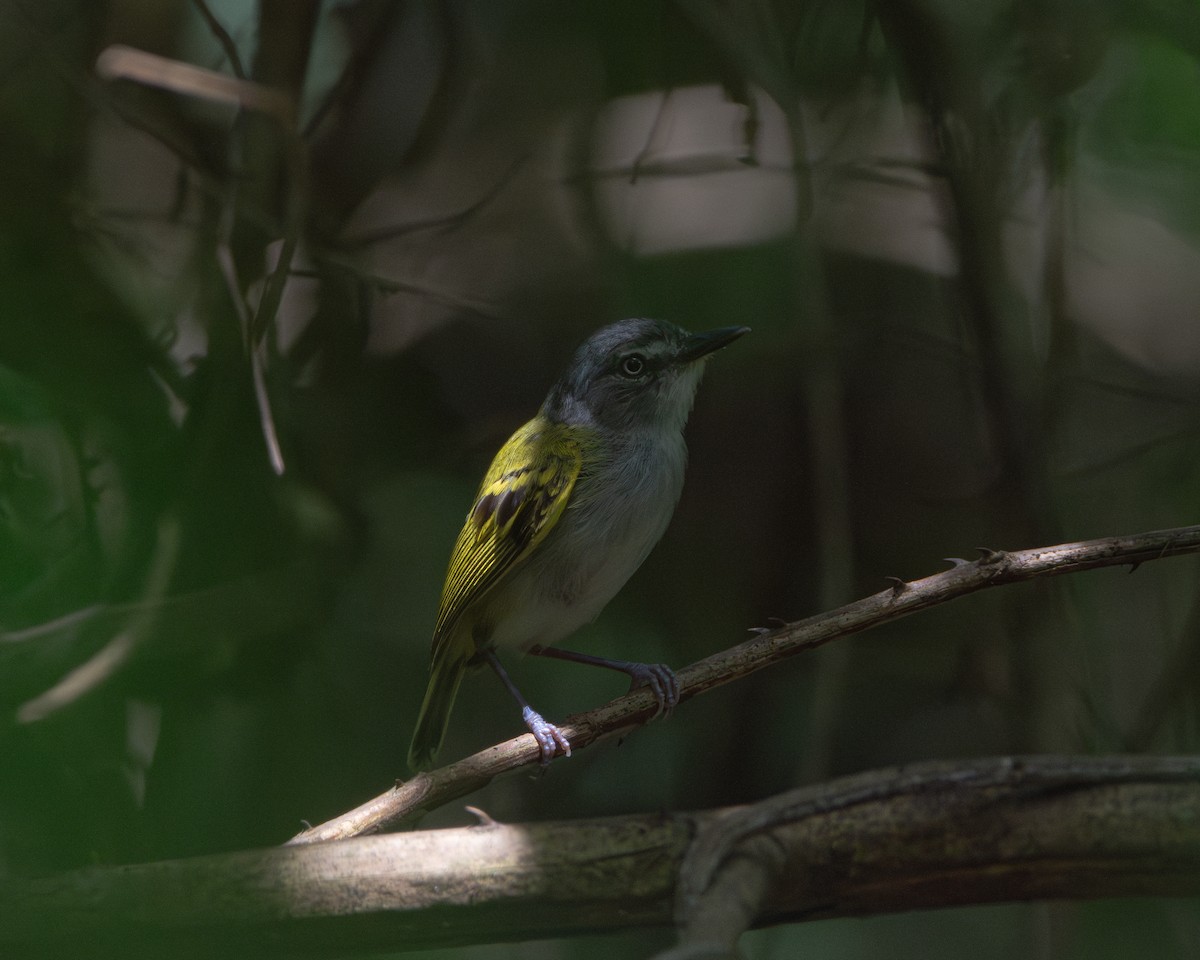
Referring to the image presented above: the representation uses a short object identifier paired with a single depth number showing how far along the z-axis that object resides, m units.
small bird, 2.56
